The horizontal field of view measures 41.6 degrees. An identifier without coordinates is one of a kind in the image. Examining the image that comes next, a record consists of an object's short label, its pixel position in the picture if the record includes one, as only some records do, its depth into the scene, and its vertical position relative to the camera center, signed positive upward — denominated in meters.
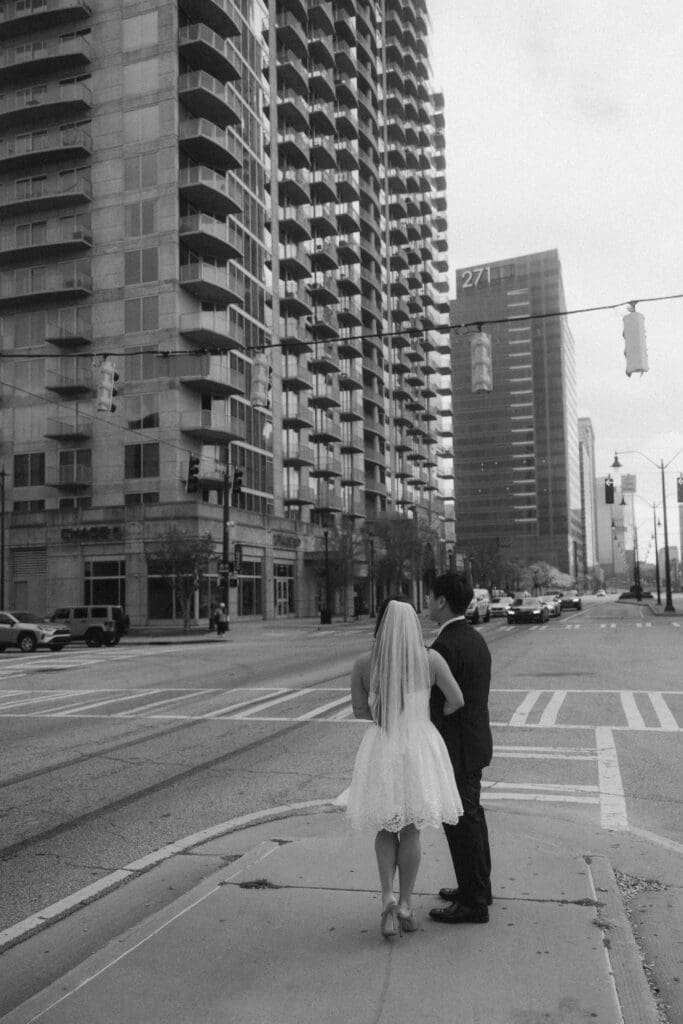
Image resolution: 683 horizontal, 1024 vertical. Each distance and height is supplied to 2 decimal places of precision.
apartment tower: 49.97 +16.29
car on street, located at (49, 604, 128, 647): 37.22 -1.95
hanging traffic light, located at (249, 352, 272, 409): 19.77 +4.22
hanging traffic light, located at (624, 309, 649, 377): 15.64 +3.88
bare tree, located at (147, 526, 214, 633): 42.75 +0.69
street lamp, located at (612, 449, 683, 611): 56.94 +0.87
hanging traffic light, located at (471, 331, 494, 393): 16.47 +3.79
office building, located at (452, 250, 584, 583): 114.77 +22.23
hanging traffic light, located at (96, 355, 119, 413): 19.78 +4.15
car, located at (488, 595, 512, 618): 57.28 -2.57
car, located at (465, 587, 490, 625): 46.31 -2.24
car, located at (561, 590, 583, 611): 68.00 -2.72
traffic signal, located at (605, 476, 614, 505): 39.06 +3.21
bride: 4.38 -0.95
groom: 4.58 -0.85
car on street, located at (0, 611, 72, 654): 34.12 -2.21
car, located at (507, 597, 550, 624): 46.12 -2.31
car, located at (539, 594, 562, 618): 52.55 -2.30
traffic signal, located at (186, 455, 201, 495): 36.00 +4.10
